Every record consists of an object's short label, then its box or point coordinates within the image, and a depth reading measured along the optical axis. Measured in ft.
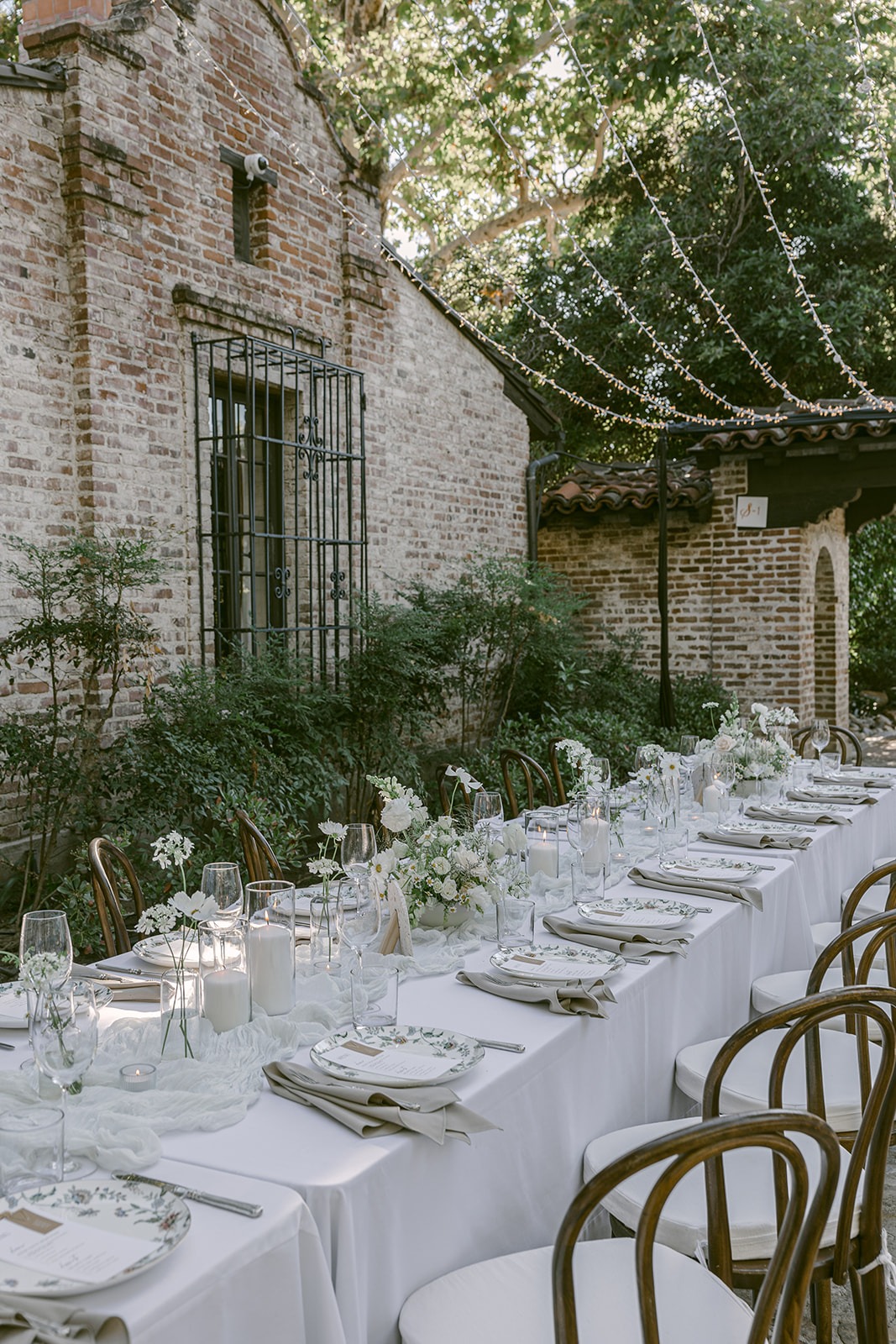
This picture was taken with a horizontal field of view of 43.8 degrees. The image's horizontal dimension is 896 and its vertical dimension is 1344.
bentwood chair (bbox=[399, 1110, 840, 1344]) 4.44
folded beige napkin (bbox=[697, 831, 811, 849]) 12.30
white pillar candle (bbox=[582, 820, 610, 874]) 9.62
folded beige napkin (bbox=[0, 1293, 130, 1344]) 4.01
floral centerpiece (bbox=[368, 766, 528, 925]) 8.71
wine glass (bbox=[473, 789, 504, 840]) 10.20
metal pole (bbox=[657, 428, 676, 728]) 28.55
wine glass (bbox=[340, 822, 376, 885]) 8.75
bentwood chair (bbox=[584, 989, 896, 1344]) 5.79
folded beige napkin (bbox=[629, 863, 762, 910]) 10.25
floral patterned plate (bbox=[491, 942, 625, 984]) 7.80
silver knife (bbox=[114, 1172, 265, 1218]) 4.77
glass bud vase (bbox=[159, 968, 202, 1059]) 6.47
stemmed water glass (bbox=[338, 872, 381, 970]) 7.20
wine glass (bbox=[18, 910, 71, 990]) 6.40
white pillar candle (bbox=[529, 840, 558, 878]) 10.44
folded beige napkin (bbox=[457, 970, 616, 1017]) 7.23
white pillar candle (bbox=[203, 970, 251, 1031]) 6.70
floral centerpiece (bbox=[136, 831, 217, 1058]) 6.55
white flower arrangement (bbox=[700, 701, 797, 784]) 14.87
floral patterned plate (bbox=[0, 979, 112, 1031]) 6.71
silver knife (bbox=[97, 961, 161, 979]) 7.98
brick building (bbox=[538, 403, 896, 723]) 28.45
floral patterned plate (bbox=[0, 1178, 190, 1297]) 4.26
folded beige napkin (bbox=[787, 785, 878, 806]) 15.05
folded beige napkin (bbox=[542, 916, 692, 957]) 8.48
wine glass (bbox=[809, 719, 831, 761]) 17.17
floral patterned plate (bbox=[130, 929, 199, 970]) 8.10
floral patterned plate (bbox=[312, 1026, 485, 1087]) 6.02
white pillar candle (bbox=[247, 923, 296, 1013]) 7.04
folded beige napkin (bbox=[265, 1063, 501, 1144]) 5.56
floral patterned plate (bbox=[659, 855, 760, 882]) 10.75
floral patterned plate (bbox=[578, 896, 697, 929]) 9.16
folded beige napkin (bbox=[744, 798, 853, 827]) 13.62
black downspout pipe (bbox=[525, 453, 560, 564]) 29.73
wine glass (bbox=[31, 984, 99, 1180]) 5.48
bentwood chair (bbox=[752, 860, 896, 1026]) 7.36
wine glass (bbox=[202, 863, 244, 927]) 7.38
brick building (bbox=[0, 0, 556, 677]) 16.46
